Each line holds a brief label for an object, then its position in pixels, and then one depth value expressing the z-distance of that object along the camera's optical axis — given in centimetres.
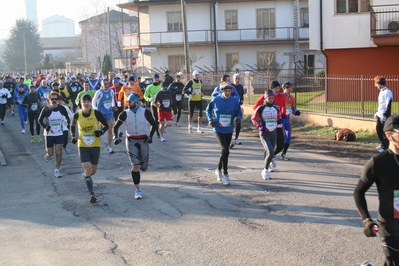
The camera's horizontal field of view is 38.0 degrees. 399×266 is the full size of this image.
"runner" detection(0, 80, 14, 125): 2369
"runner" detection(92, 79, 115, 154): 1512
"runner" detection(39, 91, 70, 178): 1252
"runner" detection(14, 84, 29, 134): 2162
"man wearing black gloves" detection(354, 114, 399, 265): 461
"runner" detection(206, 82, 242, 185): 1100
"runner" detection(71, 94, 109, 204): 1008
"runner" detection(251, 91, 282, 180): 1118
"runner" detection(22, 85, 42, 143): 1866
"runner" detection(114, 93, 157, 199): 1011
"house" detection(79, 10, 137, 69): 7350
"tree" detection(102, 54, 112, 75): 5356
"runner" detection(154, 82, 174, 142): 1708
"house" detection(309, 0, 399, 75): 2330
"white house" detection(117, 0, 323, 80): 4303
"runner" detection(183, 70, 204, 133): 1798
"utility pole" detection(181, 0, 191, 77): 2709
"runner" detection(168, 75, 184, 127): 1959
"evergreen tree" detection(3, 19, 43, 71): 10306
